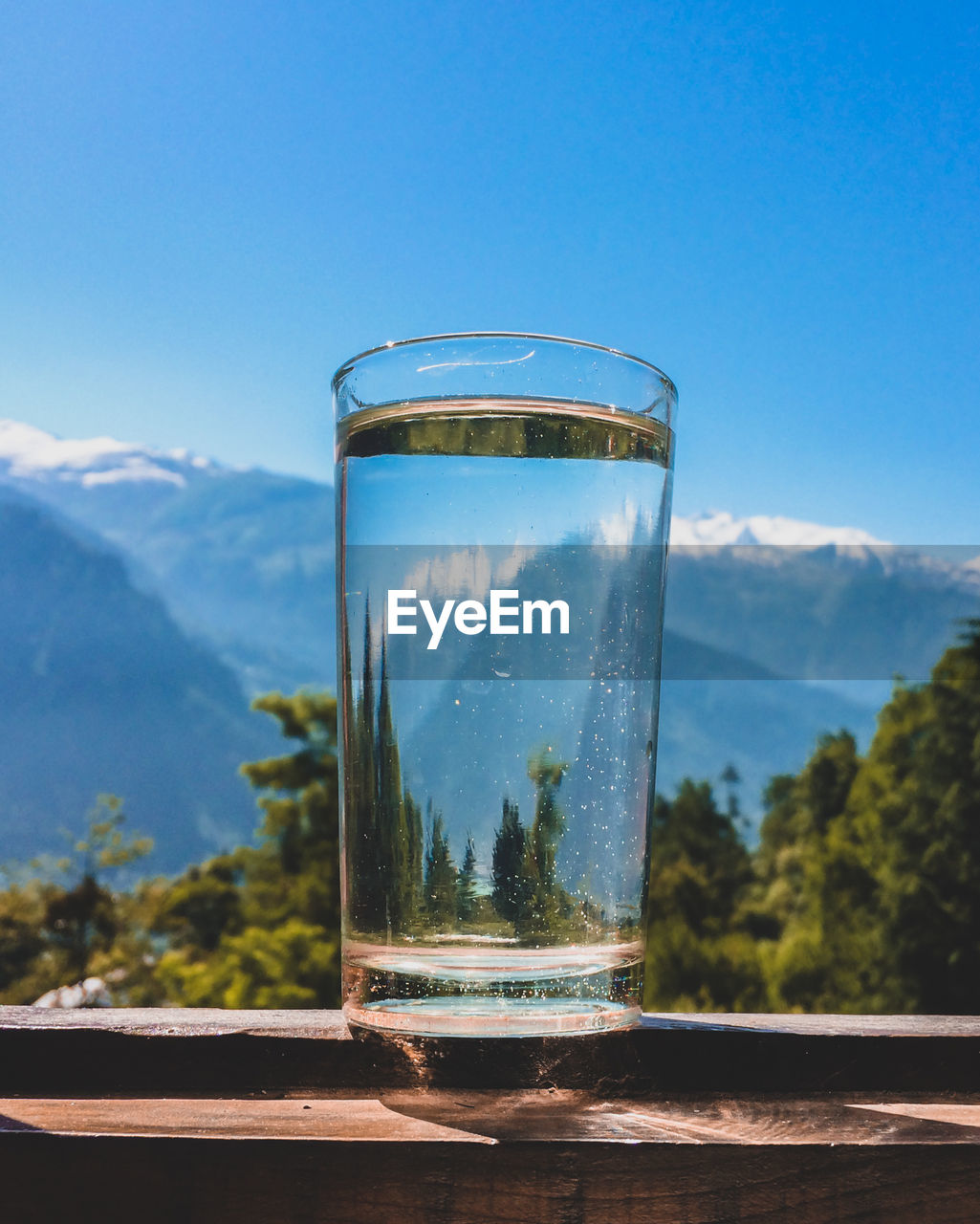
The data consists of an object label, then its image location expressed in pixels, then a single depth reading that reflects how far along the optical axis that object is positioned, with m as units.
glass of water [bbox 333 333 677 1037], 0.20
